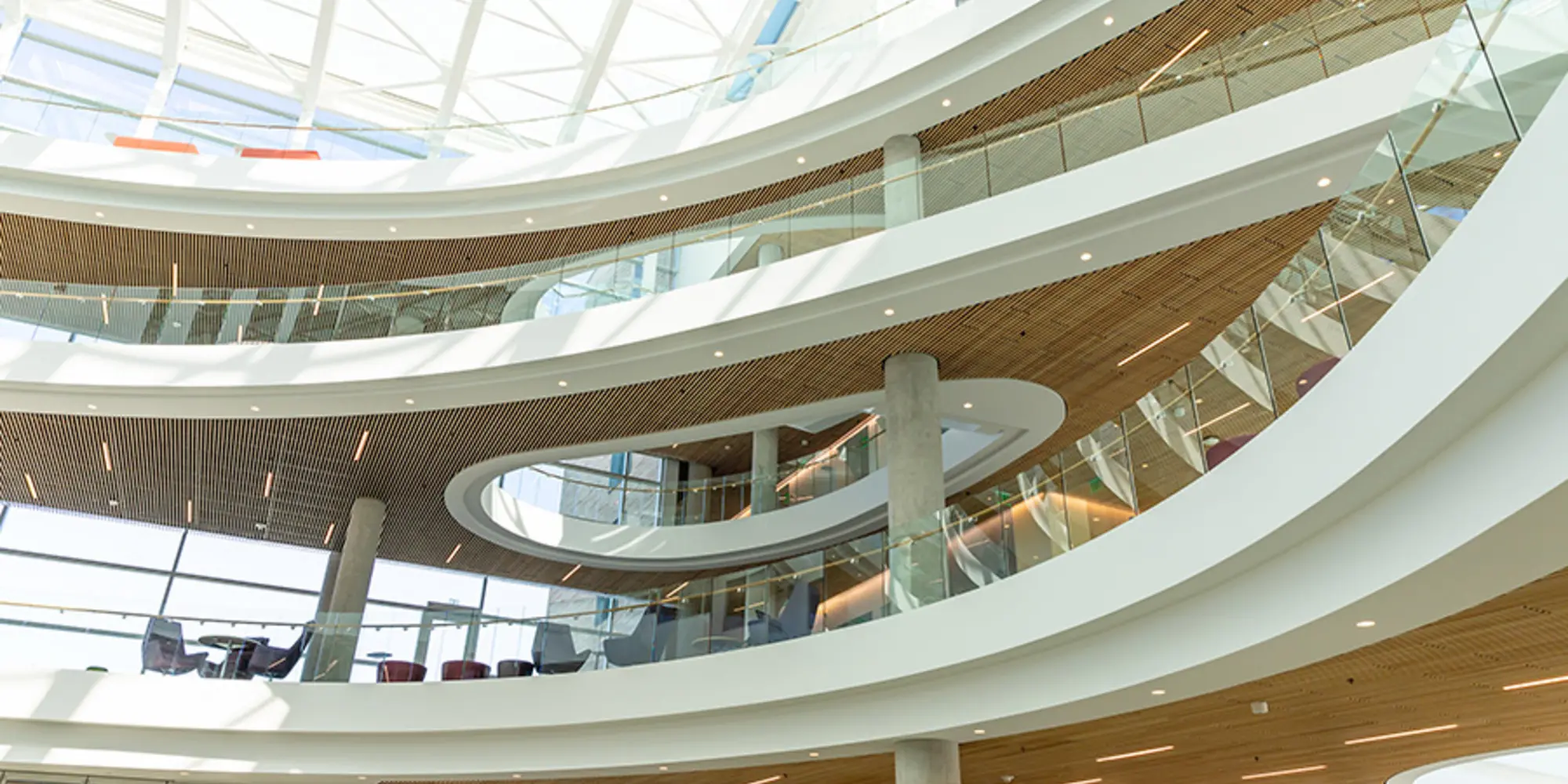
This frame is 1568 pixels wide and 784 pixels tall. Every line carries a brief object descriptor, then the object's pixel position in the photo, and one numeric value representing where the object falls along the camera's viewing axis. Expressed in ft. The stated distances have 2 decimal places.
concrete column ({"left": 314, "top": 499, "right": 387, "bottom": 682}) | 36.29
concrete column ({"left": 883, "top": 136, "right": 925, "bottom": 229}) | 31.73
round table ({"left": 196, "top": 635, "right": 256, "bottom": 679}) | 35.81
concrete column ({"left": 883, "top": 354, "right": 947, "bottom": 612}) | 27.09
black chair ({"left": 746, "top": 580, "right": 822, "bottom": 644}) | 29.55
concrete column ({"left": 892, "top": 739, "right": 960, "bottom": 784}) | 26.40
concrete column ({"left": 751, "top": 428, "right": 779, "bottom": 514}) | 50.80
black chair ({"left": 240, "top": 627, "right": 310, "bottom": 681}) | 35.70
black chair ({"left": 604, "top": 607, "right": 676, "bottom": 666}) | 32.50
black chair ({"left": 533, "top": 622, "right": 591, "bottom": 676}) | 34.17
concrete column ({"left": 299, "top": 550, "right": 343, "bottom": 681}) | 52.03
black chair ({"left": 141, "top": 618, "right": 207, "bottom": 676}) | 35.24
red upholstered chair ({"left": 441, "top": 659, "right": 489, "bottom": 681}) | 35.65
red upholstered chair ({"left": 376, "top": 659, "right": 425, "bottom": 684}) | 35.73
